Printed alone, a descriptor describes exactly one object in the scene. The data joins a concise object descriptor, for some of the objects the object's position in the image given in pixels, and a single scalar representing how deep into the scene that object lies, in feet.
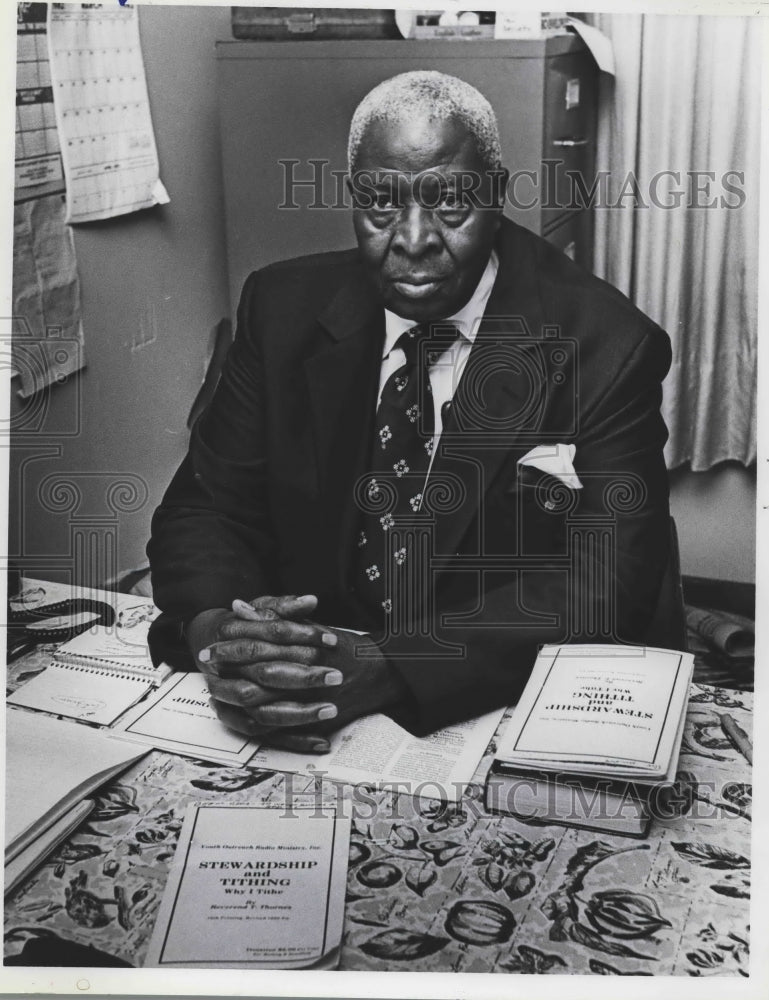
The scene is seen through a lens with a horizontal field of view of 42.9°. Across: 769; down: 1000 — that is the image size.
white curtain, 3.92
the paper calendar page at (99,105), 3.87
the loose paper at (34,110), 3.86
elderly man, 3.70
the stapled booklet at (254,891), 3.10
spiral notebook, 3.66
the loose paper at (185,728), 3.43
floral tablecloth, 3.02
